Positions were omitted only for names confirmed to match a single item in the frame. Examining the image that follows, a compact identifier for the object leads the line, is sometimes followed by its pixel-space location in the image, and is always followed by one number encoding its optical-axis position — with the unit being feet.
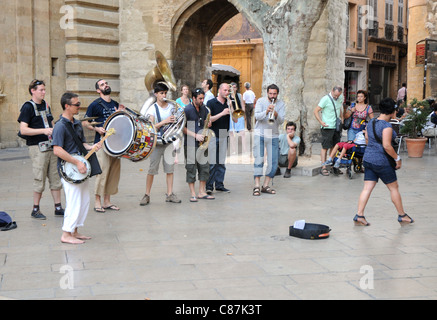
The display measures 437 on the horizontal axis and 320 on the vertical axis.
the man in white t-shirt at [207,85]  36.37
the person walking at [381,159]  21.60
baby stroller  34.77
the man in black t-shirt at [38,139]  23.02
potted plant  43.98
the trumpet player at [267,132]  28.71
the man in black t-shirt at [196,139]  27.32
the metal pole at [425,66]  65.86
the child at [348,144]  34.68
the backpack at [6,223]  21.47
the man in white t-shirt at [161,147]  25.98
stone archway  54.60
